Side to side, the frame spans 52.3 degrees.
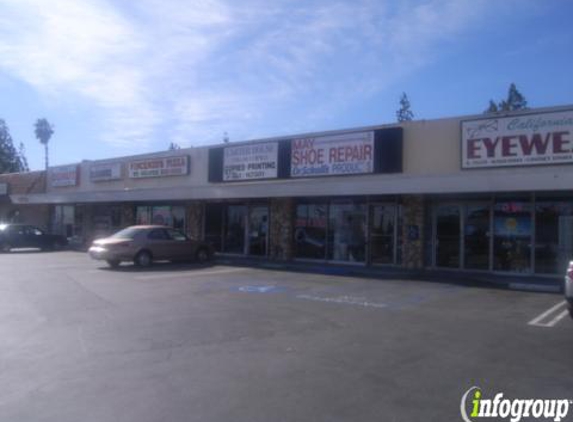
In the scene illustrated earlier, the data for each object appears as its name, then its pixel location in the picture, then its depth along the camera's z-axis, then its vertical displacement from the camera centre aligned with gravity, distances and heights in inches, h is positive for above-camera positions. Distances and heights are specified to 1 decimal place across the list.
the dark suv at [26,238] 1131.9 -24.4
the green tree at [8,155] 3334.2 +409.3
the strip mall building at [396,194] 656.4 +50.7
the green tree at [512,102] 2615.7 +605.1
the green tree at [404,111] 2819.9 +595.7
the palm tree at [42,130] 3154.5 +518.9
